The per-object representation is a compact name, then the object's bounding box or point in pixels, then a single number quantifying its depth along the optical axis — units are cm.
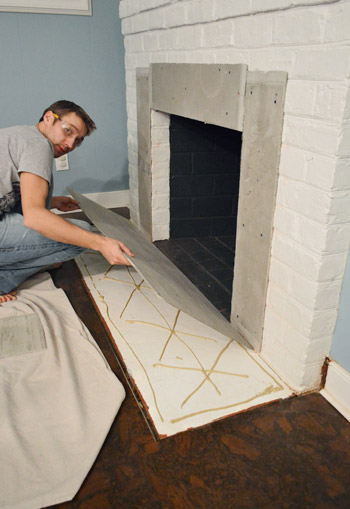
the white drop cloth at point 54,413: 120
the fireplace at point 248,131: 143
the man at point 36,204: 168
